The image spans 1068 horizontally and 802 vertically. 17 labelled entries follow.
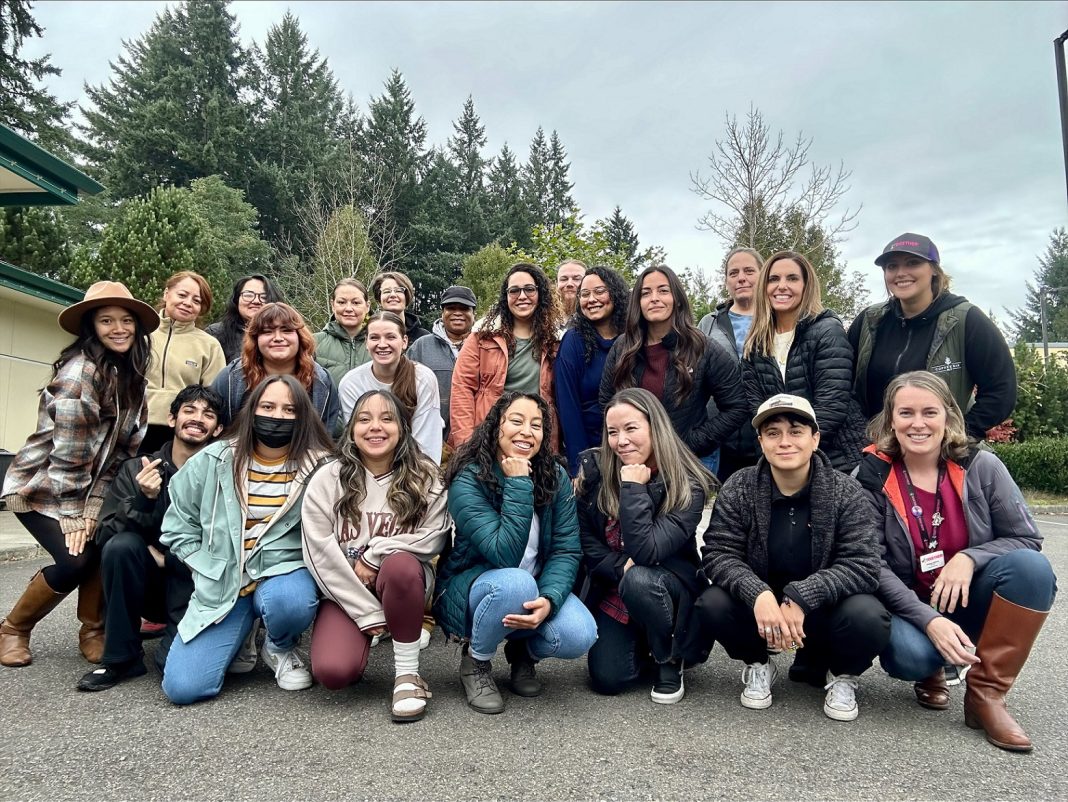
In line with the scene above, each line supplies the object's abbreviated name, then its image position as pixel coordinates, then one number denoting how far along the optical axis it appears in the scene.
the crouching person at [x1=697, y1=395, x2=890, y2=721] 3.26
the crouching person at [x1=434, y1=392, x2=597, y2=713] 3.44
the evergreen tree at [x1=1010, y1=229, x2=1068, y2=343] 61.38
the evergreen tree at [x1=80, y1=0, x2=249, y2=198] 32.62
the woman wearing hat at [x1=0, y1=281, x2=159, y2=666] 3.98
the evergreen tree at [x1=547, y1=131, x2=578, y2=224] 48.91
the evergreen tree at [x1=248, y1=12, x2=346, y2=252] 33.88
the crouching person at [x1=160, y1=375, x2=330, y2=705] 3.55
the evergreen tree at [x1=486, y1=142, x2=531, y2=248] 39.78
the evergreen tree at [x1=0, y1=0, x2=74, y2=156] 25.22
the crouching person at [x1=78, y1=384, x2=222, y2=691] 3.68
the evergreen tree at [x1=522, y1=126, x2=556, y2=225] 46.28
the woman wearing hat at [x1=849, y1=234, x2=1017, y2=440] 4.01
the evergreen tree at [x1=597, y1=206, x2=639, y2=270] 53.69
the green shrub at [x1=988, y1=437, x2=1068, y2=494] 16.36
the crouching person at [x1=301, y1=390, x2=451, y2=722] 3.42
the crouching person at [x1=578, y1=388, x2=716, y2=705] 3.60
